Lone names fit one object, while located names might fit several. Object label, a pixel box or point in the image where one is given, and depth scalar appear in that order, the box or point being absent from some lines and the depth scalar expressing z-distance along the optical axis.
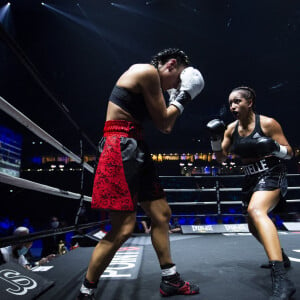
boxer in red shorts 1.06
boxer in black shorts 1.27
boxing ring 1.12
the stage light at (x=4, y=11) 6.12
